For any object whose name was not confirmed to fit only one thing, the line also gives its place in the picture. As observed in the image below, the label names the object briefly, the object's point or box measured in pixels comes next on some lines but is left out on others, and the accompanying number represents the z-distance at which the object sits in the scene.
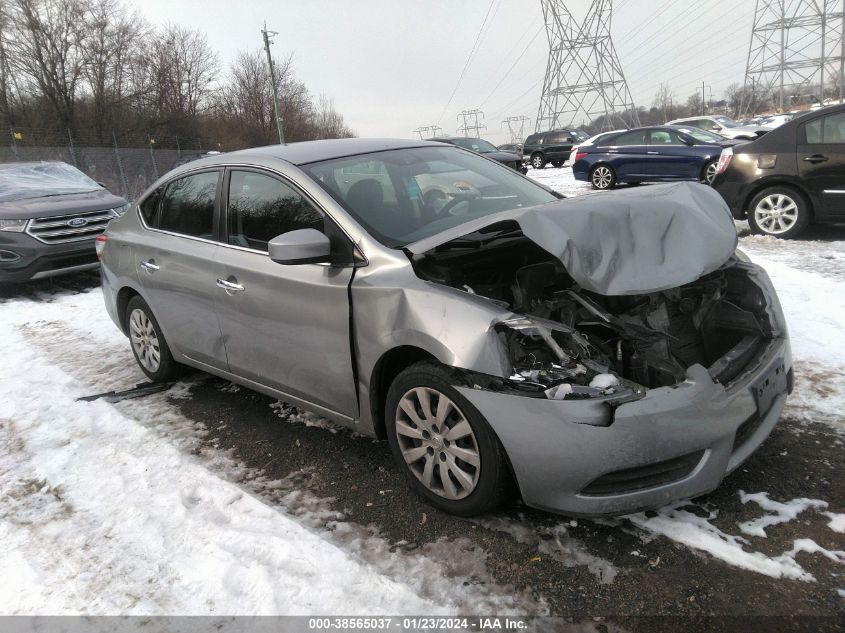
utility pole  39.16
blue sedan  13.37
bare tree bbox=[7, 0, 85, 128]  31.25
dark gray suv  7.47
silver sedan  2.29
